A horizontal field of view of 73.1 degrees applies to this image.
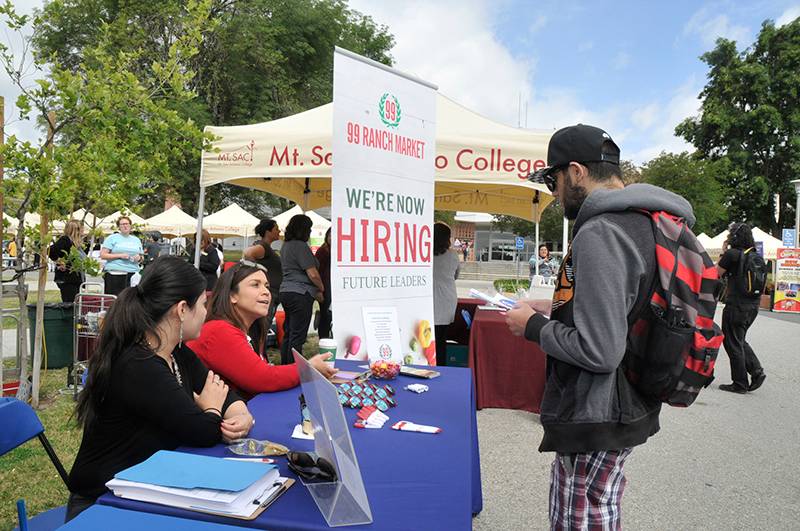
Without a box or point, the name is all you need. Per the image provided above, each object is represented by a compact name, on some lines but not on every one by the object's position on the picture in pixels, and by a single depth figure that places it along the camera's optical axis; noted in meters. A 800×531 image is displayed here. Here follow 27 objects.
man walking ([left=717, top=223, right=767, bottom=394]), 6.03
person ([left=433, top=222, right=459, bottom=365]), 5.83
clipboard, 1.22
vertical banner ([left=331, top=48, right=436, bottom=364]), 3.46
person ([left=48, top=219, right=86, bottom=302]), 7.45
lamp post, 16.15
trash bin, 5.92
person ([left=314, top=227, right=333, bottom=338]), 6.75
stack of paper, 1.23
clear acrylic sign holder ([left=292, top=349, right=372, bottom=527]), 1.13
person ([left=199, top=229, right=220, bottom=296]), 8.52
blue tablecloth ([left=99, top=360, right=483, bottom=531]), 1.25
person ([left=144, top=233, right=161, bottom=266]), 15.14
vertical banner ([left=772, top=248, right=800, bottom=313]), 15.52
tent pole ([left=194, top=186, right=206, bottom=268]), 5.73
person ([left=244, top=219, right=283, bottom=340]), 6.45
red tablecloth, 5.14
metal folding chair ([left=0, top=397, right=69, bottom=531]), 1.94
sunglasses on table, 1.37
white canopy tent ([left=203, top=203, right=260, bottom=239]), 16.48
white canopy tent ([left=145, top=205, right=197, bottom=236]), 16.97
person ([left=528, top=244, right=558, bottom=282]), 16.84
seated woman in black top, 1.65
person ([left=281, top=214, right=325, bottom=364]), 5.82
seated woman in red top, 2.38
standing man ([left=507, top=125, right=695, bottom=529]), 1.42
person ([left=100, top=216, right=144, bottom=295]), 7.75
